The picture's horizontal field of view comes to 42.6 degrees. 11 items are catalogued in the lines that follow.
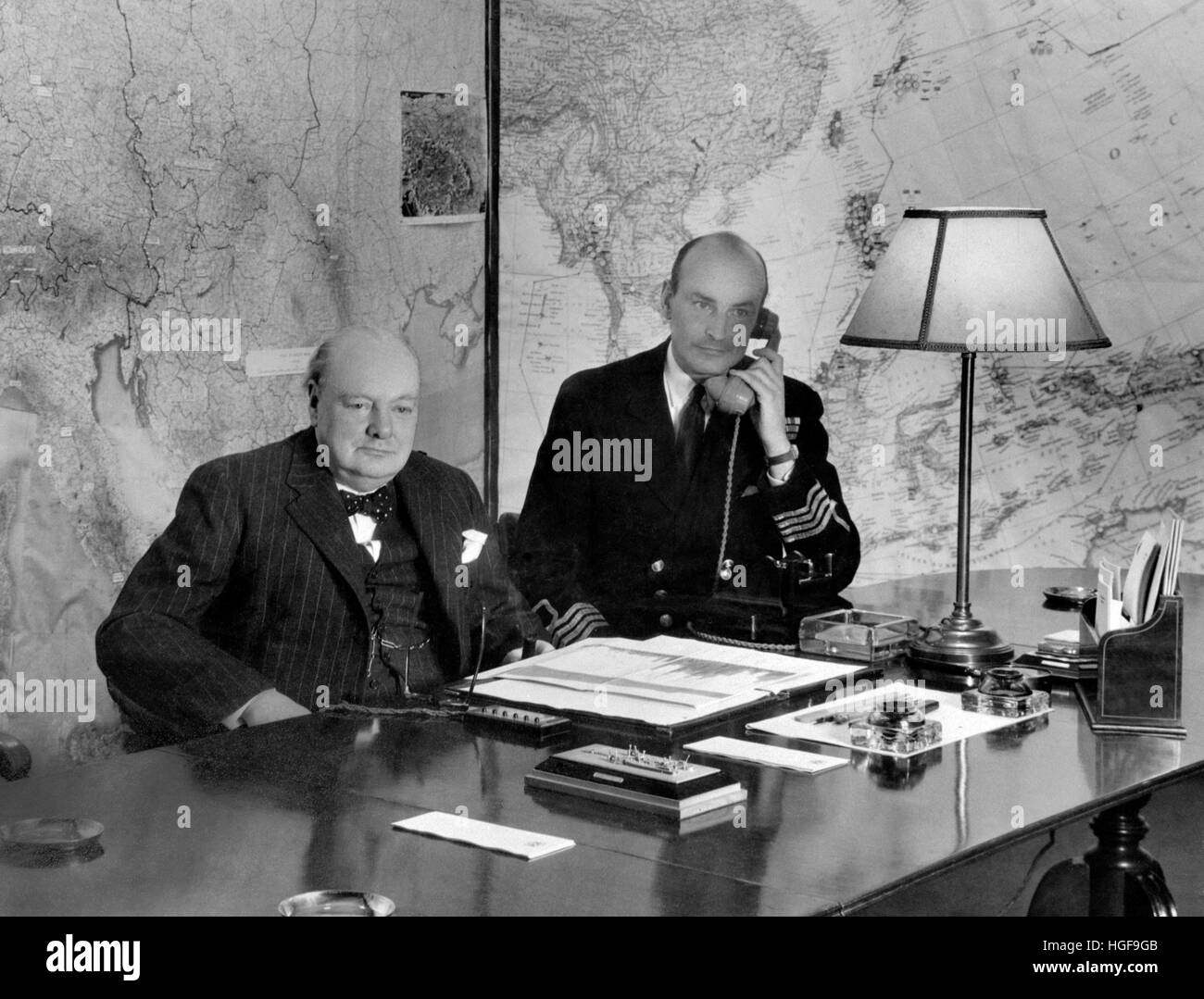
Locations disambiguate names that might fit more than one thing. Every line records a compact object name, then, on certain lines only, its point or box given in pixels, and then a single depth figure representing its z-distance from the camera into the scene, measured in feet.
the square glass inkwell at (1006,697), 6.93
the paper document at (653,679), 6.93
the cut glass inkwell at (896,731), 6.31
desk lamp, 7.84
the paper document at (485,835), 5.01
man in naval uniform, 12.28
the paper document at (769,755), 6.10
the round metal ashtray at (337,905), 4.45
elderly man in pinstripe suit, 9.34
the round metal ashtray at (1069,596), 9.81
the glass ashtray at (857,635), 8.20
